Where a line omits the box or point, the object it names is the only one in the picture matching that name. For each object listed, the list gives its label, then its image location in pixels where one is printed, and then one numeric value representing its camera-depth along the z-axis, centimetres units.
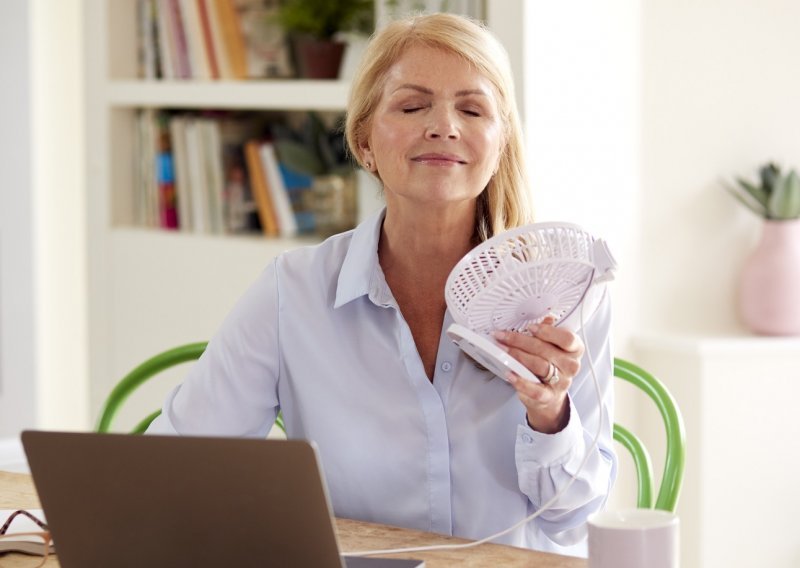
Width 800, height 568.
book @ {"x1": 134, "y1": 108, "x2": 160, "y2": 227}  351
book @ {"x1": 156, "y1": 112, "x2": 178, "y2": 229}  349
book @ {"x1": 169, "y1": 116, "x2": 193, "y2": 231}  344
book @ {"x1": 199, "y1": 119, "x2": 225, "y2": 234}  337
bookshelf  328
